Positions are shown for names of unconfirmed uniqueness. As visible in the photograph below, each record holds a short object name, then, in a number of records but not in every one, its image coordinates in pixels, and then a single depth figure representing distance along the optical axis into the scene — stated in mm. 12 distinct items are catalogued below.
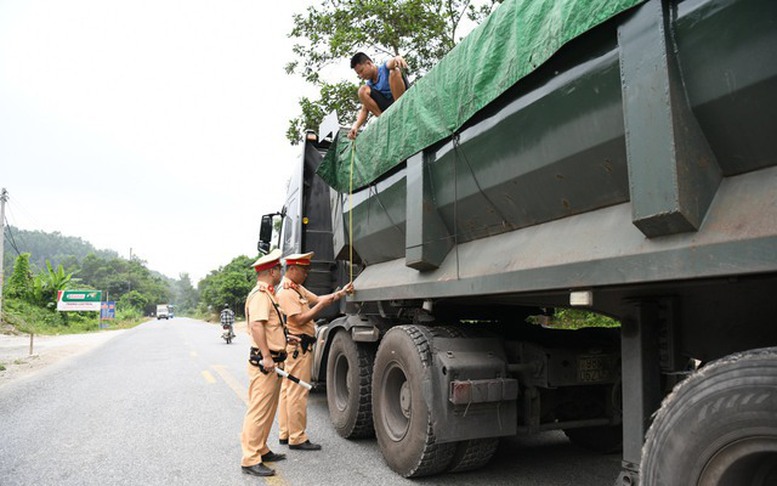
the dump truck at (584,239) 1797
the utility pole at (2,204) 22188
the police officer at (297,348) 4922
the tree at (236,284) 49062
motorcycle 19375
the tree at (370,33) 12773
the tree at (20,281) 29344
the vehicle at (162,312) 81125
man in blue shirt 5141
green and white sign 29000
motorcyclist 19422
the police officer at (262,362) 4254
